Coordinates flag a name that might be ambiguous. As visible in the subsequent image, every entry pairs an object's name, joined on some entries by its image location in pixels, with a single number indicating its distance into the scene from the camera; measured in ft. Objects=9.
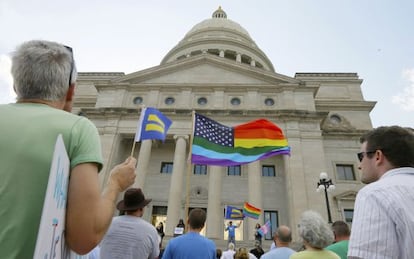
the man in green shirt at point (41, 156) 3.46
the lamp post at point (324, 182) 43.93
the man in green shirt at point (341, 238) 11.82
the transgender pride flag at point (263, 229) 49.26
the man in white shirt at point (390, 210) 5.03
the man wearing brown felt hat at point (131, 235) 10.27
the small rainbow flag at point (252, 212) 52.80
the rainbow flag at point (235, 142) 28.22
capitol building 66.90
